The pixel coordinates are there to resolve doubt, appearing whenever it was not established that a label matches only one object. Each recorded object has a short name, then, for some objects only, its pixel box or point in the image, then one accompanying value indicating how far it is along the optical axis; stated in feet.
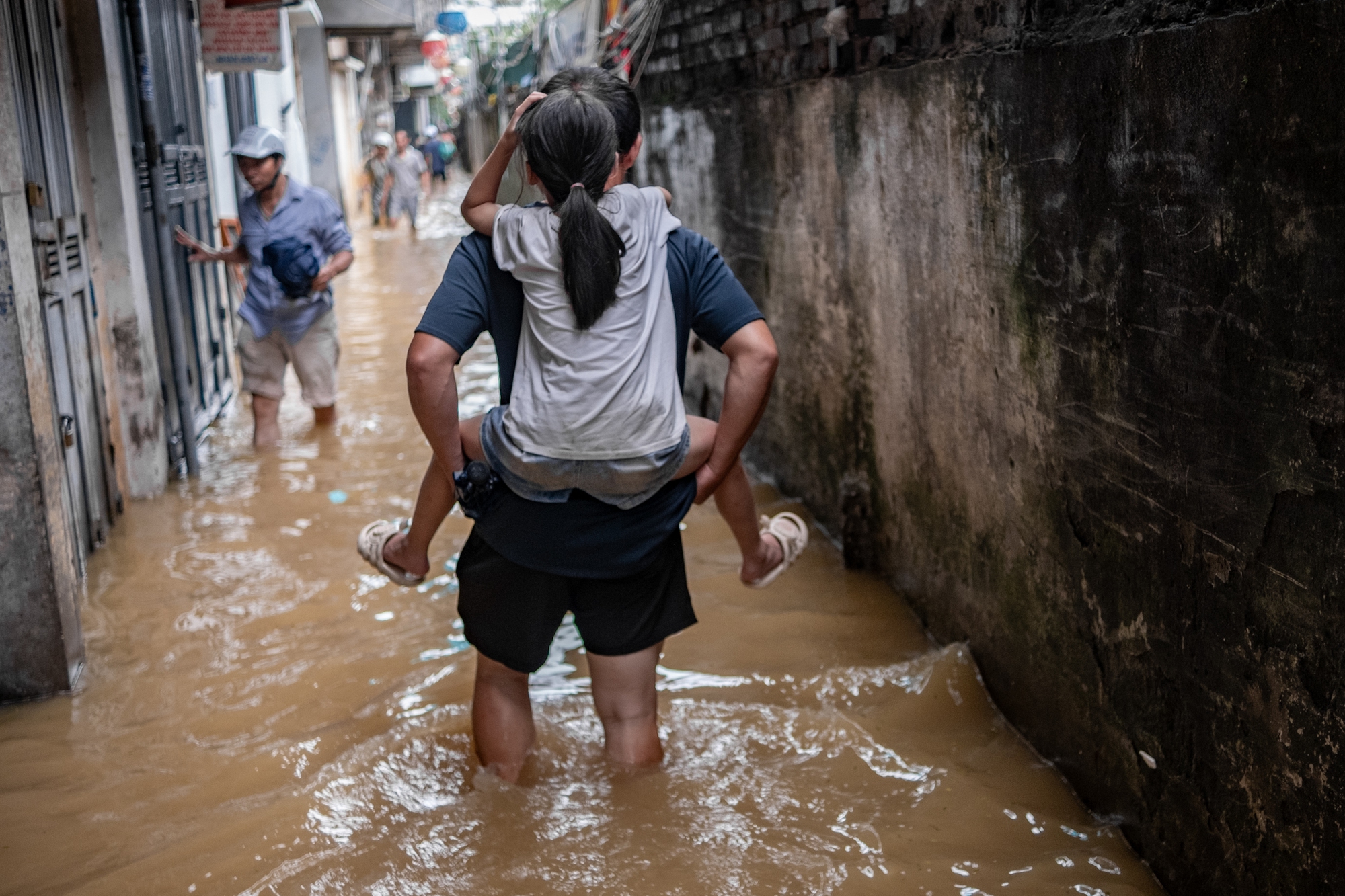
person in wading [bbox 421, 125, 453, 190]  108.06
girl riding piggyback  8.15
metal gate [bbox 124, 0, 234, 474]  19.86
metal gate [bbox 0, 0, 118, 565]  15.16
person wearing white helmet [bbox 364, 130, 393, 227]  70.33
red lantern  98.37
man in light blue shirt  20.53
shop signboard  24.56
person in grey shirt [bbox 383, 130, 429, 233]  66.33
